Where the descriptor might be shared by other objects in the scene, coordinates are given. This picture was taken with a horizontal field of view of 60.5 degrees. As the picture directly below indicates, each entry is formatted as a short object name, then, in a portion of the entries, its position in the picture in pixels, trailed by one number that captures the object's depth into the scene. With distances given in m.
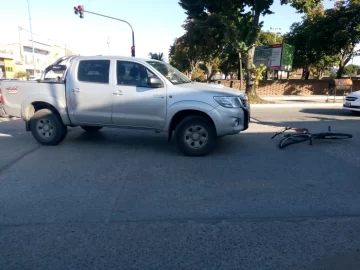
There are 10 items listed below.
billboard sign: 20.52
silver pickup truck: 6.04
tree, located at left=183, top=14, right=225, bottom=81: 17.41
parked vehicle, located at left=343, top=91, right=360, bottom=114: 11.72
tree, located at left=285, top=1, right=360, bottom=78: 21.20
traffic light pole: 18.98
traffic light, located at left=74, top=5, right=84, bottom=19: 18.80
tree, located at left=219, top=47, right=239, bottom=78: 34.19
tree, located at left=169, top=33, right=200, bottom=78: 38.53
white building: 55.85
